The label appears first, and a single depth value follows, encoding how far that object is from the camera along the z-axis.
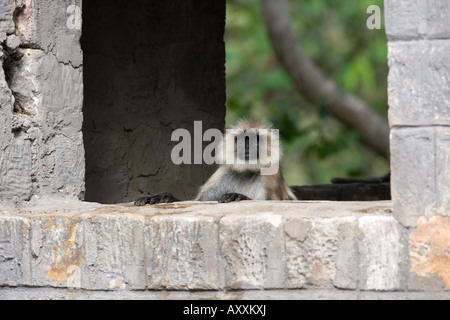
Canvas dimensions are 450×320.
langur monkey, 11.08
